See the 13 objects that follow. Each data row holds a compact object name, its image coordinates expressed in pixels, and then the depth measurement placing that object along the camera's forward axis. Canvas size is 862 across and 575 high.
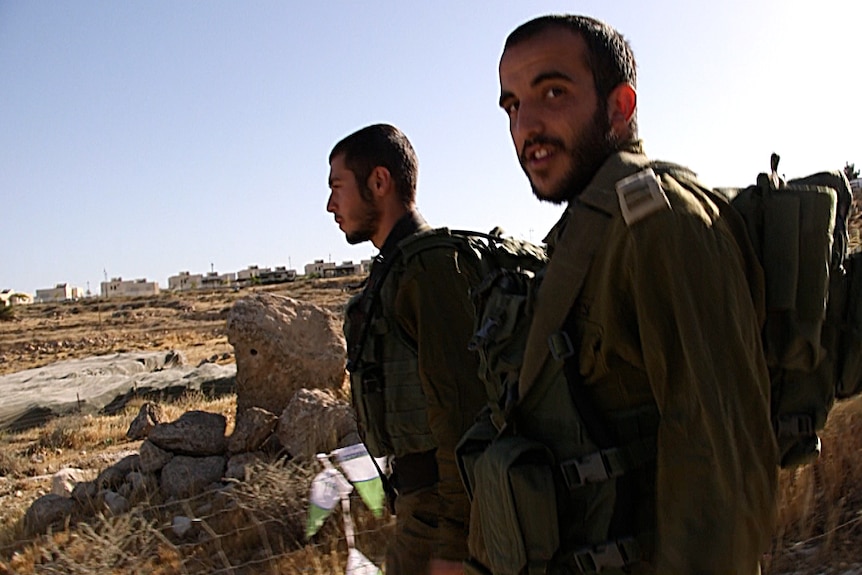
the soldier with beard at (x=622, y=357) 1.20
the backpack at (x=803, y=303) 1.40
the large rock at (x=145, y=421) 8.52
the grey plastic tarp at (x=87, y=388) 11.59
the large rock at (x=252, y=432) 6.68
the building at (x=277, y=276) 78.94
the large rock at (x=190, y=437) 6.71
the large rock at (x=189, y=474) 6.36
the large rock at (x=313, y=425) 6.29
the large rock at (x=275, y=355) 7.44
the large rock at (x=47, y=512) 6.09
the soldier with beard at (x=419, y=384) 2.29
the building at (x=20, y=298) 64.94
